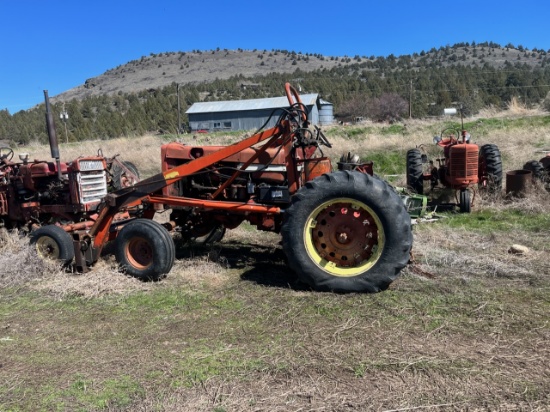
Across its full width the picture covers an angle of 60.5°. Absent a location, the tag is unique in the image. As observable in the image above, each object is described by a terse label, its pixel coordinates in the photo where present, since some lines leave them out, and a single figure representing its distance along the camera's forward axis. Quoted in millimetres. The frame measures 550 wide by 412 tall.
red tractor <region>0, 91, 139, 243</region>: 7488
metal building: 43825
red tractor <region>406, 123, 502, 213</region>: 9250
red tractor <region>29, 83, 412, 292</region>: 4582
